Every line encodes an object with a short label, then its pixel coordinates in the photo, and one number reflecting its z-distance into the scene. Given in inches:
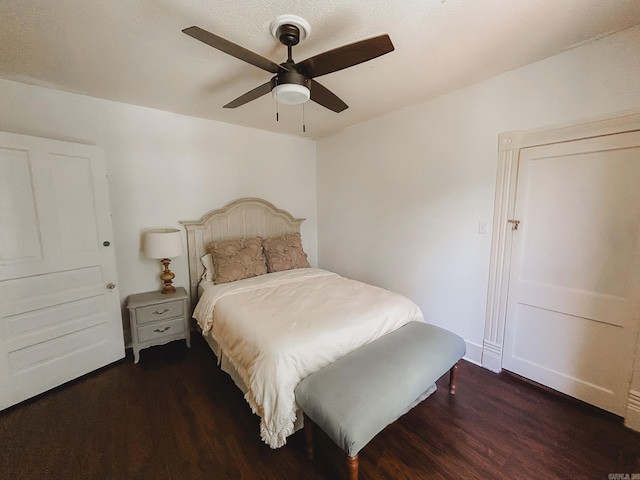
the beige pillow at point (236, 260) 106.4
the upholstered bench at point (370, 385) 46.6
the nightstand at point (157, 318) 91.0
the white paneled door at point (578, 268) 63.9
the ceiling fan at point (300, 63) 46.3
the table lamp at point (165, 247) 95.1
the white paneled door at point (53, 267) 71.2
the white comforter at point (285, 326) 55.8
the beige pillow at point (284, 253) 120.5
